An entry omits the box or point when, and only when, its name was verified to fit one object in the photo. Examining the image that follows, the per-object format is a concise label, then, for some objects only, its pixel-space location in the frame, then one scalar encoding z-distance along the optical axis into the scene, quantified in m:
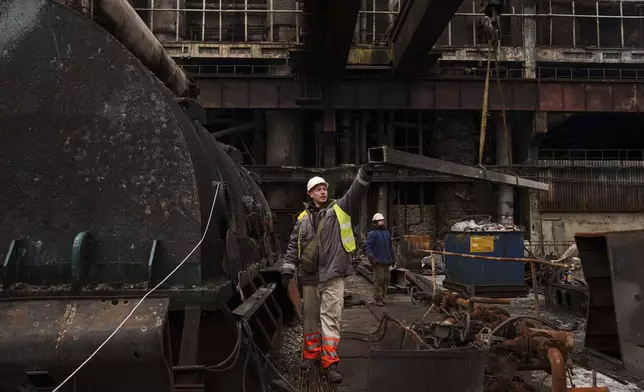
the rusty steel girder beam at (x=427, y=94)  17.02
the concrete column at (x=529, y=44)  20.36
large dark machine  2.56
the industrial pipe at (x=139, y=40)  3.54
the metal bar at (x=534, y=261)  5.30
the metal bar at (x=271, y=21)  20.08
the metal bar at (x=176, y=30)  20.16
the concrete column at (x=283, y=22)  20.16
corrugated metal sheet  19.53
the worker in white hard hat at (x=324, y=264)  4.09
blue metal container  9.64
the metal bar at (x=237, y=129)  19.48
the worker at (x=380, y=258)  8.58
